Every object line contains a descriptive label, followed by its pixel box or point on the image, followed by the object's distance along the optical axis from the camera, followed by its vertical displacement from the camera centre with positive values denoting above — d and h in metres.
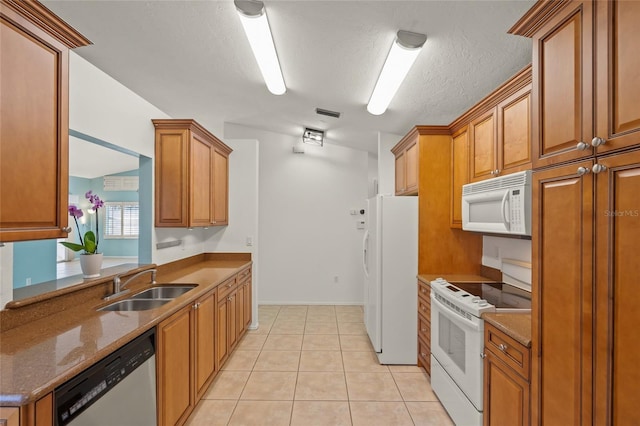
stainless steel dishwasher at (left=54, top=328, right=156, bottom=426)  1.12 -0.79
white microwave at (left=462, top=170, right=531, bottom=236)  1.69 +0.07
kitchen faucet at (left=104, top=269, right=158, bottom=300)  2.13 -0.55
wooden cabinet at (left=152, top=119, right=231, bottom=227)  2.83 +0.41
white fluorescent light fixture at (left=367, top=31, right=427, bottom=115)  1.87 +1.12
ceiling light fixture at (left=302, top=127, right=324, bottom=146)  4.54 +1.26
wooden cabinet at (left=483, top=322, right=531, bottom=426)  1.41 -0.88
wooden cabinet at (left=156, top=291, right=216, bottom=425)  1.73 -1.01
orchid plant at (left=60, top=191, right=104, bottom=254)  1.97 -0.18
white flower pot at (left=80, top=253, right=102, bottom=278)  2.08 -0.37
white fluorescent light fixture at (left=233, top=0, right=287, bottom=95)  1.73 +1.22
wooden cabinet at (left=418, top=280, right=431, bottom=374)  2.69 -1.07
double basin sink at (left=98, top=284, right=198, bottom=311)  2.12 -0.68
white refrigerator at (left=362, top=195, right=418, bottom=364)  2.99 -0.67
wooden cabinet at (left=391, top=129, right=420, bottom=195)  3.04 +0.61
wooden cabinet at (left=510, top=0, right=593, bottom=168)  1.08 +0.57
